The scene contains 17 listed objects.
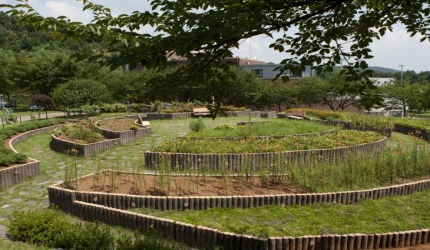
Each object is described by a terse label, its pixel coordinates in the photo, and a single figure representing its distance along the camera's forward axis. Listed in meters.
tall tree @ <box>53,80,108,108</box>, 27.48
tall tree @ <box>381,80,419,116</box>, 38.60
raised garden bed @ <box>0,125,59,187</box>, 9.37
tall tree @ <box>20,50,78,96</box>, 40.25
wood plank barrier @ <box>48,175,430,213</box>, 7.07
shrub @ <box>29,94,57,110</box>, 24.95
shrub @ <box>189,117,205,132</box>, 16.09
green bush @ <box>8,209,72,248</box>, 5.59
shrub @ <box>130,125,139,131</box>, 16.58
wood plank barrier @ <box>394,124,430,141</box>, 17.81
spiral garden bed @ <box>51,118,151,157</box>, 13.44
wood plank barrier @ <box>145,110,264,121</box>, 25.06
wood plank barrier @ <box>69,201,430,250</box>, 5.53
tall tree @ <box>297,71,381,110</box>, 37.84
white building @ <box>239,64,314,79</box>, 55.46
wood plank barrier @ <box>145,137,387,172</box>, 10.34
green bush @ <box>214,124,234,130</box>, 15.99
